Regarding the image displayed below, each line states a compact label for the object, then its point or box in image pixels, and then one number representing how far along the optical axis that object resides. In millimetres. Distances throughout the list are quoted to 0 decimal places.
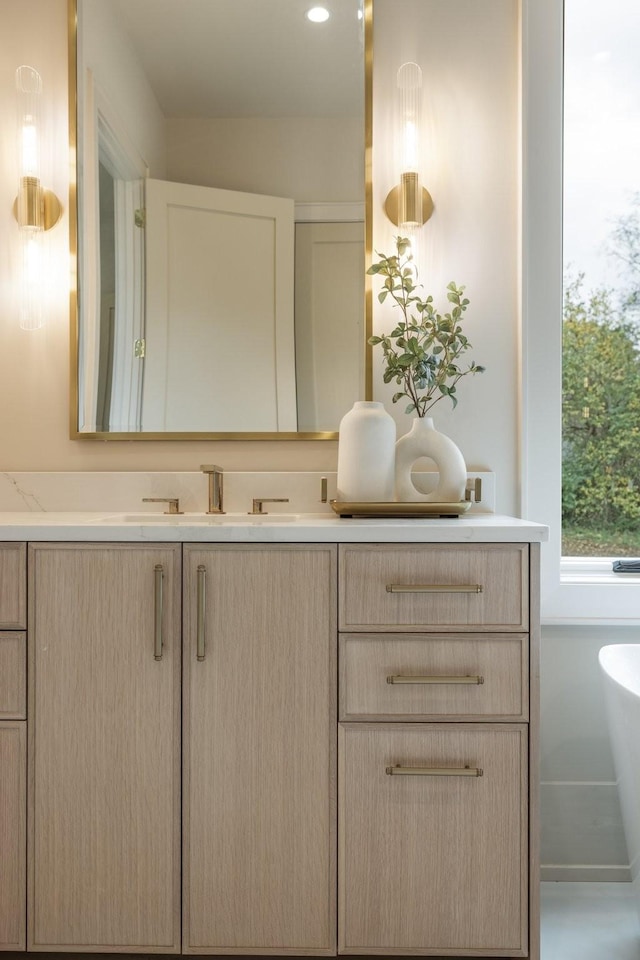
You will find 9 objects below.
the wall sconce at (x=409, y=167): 1927
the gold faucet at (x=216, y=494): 1877
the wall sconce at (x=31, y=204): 1933
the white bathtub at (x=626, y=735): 1479
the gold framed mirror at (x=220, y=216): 1965
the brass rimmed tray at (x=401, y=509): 1684
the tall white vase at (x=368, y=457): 1759
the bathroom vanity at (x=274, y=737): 1447
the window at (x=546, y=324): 1963
